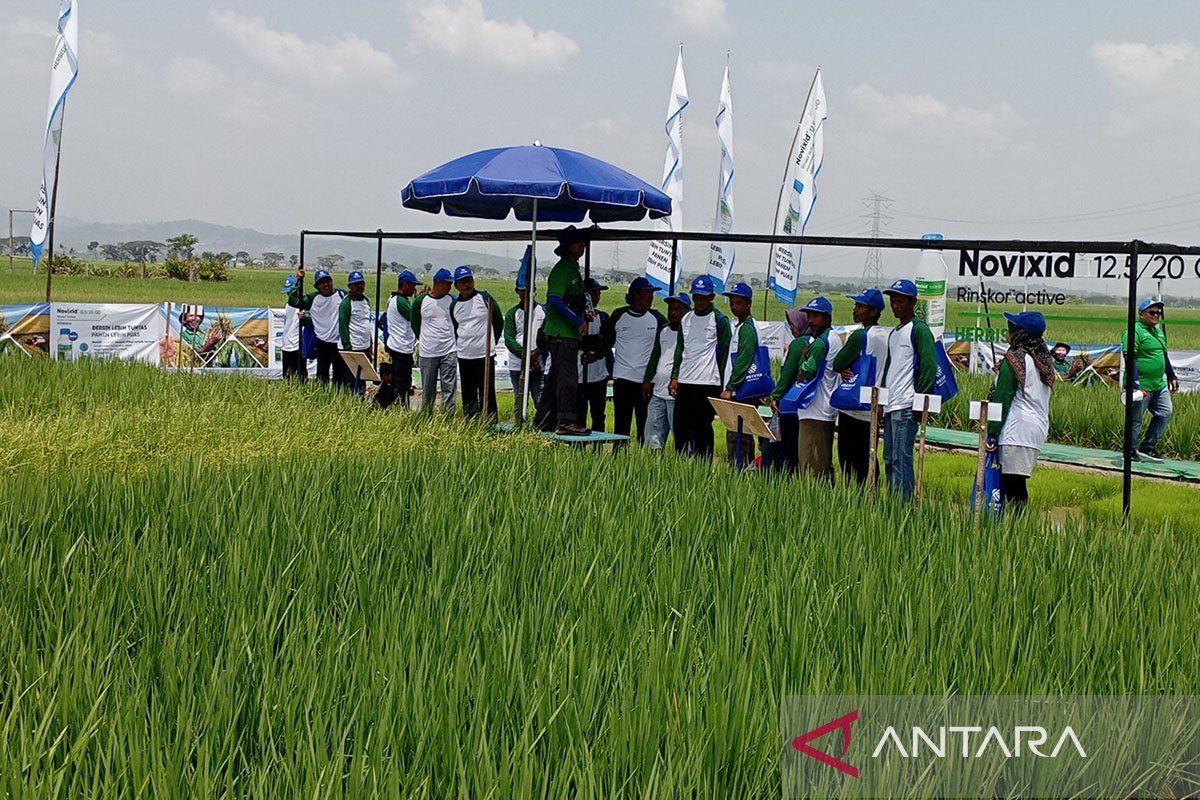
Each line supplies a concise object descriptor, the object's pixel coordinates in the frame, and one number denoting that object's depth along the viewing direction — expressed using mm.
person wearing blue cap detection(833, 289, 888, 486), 7715
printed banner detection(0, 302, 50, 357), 15469
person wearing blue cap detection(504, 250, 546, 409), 10547
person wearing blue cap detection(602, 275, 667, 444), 9547
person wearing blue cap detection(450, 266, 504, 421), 10680
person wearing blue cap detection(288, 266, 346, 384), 12797
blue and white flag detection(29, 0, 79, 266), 15516
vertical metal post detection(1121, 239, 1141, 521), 6695
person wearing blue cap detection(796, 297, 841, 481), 8023
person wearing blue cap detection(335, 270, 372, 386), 12164
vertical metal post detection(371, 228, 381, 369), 12011
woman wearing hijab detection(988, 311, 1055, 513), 7145
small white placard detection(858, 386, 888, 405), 7195
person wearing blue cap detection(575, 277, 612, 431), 9484
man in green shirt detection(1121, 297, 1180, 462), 10508
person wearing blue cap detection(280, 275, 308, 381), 13695
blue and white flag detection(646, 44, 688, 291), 18328
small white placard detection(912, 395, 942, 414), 6520
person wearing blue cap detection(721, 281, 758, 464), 8586
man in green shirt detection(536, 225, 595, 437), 8906
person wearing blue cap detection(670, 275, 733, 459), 8945
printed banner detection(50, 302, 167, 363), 16016
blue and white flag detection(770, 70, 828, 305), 17391
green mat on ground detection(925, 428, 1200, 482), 10031
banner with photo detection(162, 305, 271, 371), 16844
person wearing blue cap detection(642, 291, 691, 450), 9219
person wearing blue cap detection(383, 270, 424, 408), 11602
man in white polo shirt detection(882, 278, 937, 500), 7402
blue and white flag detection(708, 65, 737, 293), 18109
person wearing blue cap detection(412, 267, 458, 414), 10938
